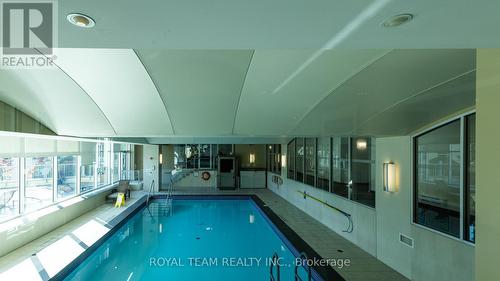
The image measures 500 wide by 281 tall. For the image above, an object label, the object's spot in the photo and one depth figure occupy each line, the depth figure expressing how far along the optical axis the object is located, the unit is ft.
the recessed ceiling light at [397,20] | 4.14
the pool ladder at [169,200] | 39.83
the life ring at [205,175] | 53.78
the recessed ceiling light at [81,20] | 3.99
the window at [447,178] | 12.39
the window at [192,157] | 55.68
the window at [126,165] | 49.98
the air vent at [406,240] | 15.66
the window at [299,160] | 35.41
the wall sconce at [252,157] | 55.88
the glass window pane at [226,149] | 56.65
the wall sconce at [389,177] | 17.01
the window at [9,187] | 20.92
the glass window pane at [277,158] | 48.13
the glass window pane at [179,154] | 55.83
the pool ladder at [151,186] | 48.03
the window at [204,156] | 55.88
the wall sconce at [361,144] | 21.23
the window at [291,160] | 39.39
